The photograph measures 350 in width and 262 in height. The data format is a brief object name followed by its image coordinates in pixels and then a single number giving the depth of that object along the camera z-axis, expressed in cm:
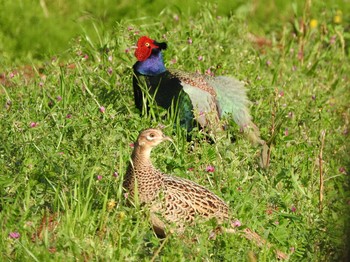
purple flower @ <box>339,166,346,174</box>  1502
